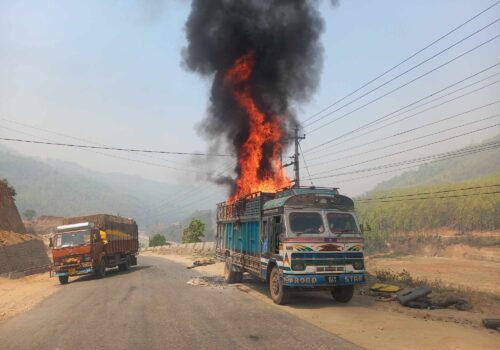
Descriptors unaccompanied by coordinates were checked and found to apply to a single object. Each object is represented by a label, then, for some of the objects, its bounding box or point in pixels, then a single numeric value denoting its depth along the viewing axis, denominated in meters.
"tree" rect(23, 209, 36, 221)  165.52
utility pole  29.41
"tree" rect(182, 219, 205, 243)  77.12
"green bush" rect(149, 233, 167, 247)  99.41
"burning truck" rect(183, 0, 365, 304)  11.80
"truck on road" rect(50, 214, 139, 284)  21.20
